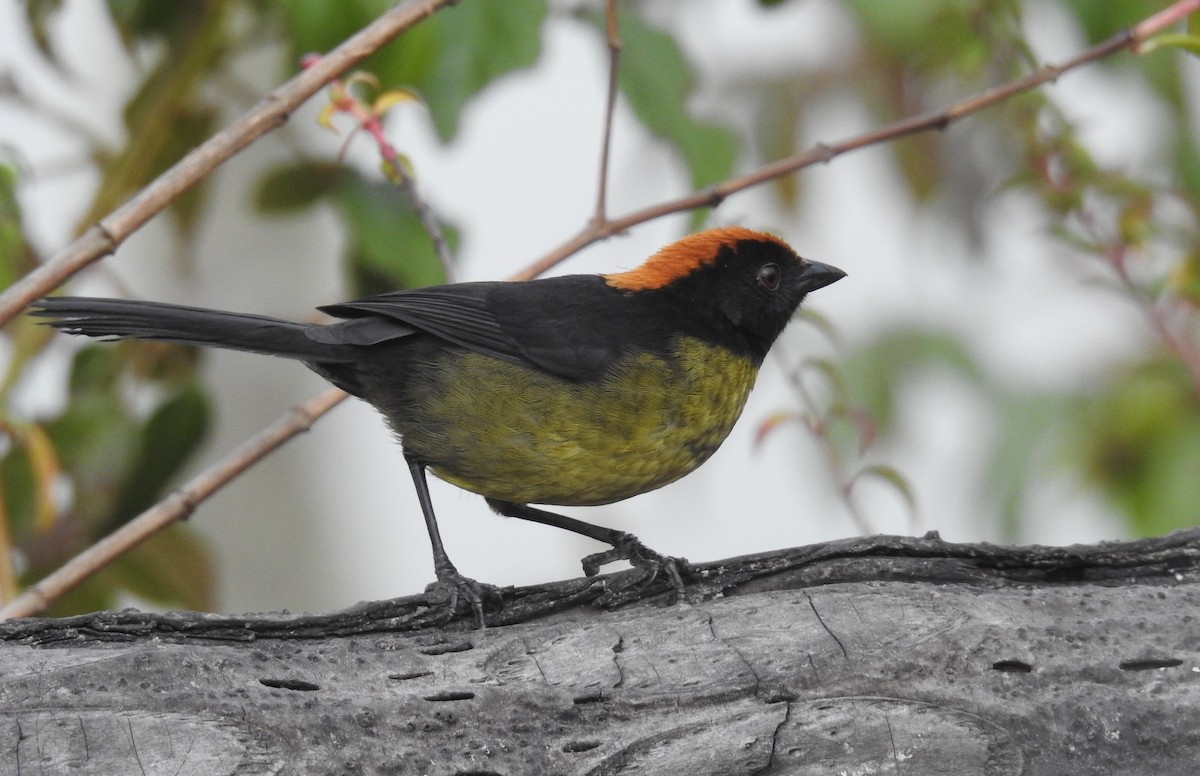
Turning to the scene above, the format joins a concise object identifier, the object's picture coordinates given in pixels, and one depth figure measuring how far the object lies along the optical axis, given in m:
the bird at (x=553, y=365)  7.11
